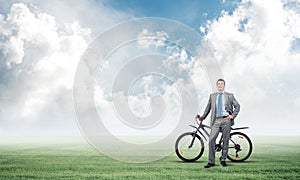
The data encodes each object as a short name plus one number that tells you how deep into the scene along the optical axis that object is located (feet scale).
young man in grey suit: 25.73
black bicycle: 27.48
